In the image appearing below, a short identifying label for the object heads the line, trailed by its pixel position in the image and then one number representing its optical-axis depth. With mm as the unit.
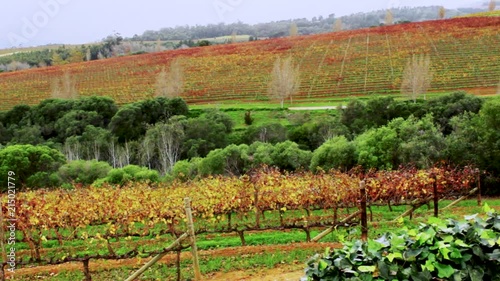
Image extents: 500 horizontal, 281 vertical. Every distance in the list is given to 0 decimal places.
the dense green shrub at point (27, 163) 35312
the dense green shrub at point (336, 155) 30781
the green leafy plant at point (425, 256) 5480
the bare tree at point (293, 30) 119900
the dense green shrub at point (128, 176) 31436
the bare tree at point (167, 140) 45500
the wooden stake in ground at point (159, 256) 10227
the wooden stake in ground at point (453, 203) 19244
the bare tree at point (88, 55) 111450
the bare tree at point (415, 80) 53125
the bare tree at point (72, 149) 47375
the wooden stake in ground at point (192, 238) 10102
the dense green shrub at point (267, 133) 45281
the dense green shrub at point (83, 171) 35562
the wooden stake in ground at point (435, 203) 16094
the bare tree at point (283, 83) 58656
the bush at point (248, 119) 52269
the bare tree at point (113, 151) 46844
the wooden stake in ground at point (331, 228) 12756
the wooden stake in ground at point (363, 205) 11747
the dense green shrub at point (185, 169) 34250
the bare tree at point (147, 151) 45969
